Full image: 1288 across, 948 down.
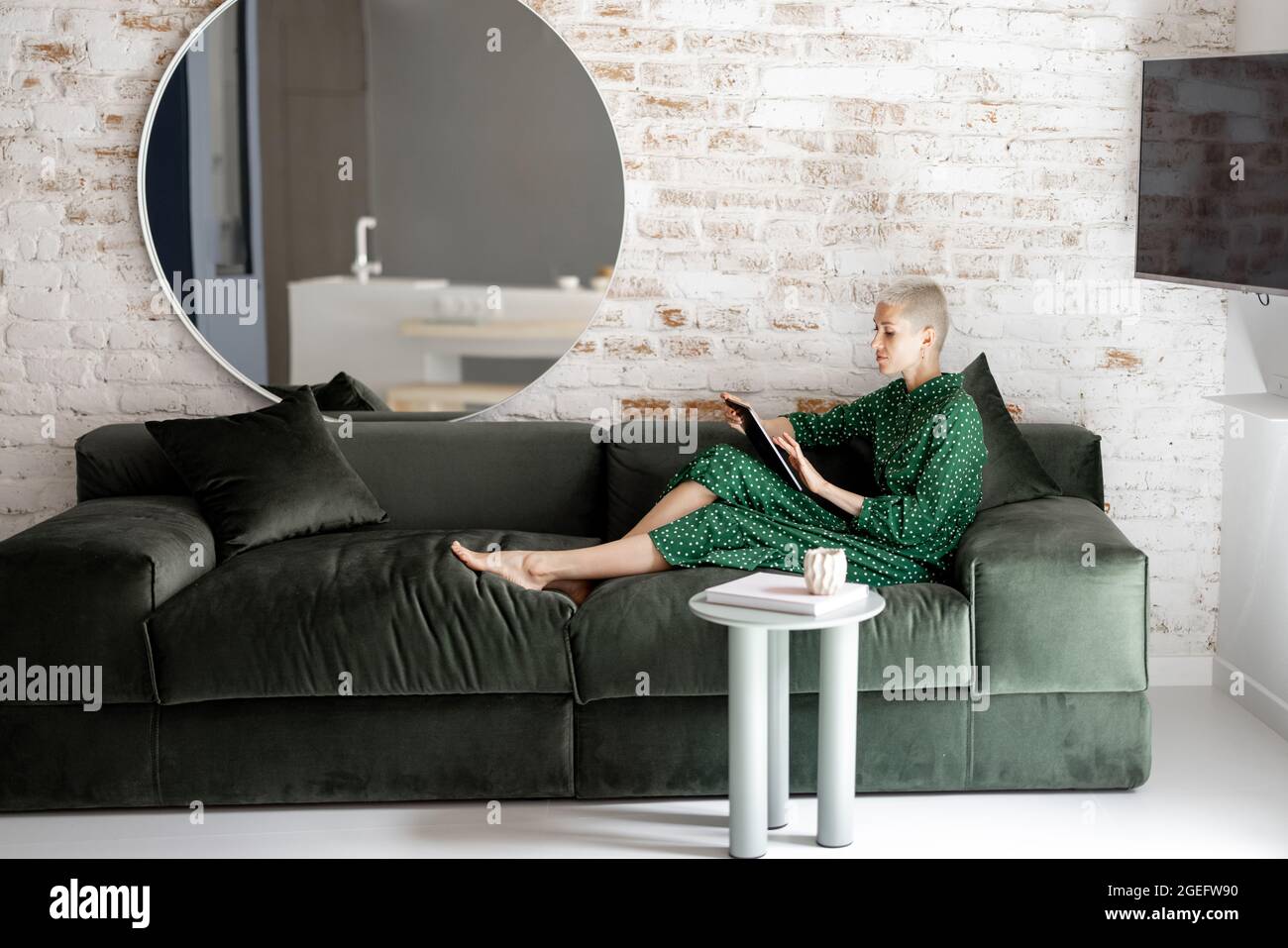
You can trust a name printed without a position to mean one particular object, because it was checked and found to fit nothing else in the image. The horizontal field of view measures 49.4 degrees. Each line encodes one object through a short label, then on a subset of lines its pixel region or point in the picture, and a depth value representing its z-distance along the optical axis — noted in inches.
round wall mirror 160.4
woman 132.0
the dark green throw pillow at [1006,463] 144.1
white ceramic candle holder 109.3
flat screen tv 128.9
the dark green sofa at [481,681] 121.8
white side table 108.3
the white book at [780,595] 108.0
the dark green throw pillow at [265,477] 139.8
